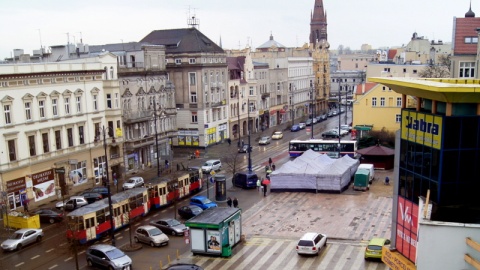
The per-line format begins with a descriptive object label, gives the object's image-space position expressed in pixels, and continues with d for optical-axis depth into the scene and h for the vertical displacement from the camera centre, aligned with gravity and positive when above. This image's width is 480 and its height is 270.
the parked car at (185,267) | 26.59 -10.98
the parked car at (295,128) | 85.43 -13.14
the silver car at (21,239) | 32.56 -11.65
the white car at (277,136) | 77.38 -12.99
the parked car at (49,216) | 38.34 -11.83
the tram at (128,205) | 32.57 -10.82
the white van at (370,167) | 47.71 -11.14
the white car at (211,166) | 54.63 -12.25
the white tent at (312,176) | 44.31 -10.96
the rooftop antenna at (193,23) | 74.70 +3.75
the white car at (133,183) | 47.76 -12.07
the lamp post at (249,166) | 50.85 -11.51
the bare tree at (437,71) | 75.69 -4.09
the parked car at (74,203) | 41.16 -11.78
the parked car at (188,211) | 37.84 -11.60
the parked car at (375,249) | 28.33 -11.02
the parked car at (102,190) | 44.25 -11.67
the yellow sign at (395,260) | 21.31 -9.04
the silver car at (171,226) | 34.38 -11.59
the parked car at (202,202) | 39.97 -11.68
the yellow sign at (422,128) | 20.34 -3.42
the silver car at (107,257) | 28.42 -11.27
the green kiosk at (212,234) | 29.74 -10.52
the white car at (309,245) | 29.42 -11.09
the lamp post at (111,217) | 31.79 -10.18
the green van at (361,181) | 44.97 -11.56
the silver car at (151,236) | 32.25 -11.43
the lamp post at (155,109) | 53.66 -6.29
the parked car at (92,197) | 42.81 -11.75
